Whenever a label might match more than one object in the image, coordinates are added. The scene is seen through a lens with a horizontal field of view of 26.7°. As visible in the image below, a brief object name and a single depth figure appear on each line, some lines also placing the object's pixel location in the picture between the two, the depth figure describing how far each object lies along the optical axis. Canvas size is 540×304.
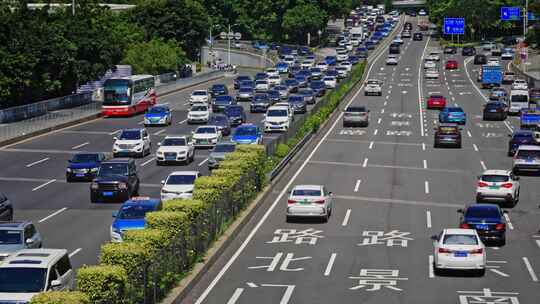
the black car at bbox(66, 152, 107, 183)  51.91
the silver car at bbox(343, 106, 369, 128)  75.88
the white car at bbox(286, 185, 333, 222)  41.59
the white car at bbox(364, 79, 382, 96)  99.69
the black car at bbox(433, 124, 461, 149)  65.25
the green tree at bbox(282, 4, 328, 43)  183.12
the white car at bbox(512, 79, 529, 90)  91.56
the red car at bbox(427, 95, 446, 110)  88.88
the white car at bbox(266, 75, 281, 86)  110.79
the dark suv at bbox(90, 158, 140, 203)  45.69
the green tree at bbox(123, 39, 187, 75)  126.19
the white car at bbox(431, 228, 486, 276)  31.98
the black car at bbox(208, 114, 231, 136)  70.44
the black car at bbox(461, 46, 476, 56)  153.38
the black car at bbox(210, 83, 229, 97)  99.69
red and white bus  82.75
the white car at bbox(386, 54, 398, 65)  137.75
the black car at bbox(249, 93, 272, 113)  88.88
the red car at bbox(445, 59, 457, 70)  133.25
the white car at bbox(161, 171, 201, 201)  43.56
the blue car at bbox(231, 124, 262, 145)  61.59
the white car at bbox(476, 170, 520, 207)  45.56
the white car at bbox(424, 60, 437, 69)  125.94
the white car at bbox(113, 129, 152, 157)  60.12
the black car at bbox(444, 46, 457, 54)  156.50
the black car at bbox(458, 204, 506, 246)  37.06
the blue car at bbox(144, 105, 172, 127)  77.56
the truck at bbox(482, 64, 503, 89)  109.38
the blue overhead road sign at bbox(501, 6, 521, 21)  159.50
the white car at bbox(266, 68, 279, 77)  115.41
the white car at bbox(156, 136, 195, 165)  57.59
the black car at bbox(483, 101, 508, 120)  81.38
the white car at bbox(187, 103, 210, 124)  79.12
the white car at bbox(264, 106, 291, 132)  73.81
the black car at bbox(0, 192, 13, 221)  38.75
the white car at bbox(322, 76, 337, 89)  108.34
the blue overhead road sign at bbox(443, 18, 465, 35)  162.43
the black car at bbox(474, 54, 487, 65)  139.50
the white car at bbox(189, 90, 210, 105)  92.56
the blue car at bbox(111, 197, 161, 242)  35.56
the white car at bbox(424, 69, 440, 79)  119.31
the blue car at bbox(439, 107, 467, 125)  77.38
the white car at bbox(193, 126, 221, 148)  64.62
